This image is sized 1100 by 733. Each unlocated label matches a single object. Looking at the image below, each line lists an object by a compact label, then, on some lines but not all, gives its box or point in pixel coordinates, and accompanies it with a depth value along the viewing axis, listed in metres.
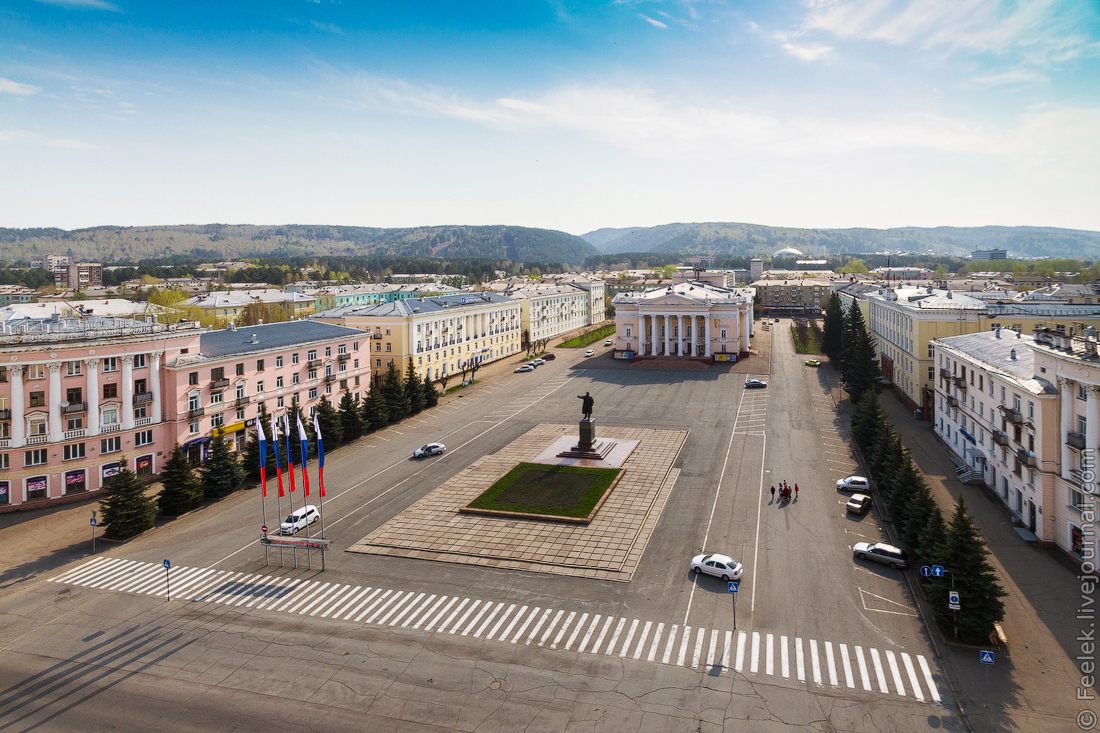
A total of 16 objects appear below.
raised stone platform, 34.25
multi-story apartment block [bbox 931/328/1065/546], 34.03
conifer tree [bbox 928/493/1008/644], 25.09
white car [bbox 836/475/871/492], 43.28
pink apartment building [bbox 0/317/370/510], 43.50
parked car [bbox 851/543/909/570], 32.44
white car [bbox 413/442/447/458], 54.62
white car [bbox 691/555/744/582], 31.39
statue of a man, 52.56
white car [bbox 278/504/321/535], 38.44
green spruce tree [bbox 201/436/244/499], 45.66
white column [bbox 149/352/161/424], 49.56
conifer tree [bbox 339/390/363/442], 60.59
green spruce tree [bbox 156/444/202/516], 42.41
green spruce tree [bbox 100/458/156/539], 38.41
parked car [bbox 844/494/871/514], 39.75
